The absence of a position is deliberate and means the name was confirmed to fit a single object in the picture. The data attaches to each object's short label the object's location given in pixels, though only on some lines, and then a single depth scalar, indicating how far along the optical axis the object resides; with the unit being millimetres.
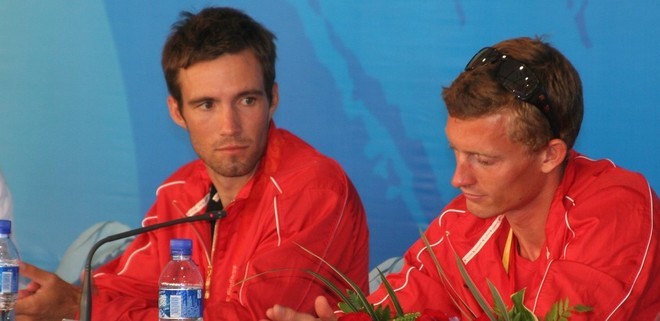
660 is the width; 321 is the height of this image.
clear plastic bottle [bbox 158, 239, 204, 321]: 4574
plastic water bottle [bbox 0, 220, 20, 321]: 5094
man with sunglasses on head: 4367
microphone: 4348
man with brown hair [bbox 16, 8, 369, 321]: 5488
